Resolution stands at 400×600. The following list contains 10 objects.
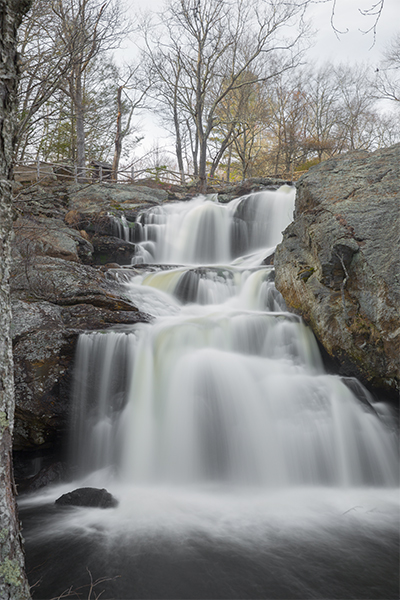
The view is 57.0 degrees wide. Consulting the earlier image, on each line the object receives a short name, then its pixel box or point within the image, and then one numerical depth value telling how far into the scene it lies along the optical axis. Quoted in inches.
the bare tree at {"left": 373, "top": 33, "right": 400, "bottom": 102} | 769.6
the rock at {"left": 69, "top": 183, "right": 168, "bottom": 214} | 554.6
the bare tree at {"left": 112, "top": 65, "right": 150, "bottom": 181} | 944.3
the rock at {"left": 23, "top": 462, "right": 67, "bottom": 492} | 167.2
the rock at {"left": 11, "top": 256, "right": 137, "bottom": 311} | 231.0
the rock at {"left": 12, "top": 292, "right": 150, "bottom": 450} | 180.5
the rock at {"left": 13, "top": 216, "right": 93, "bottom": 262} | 254.5
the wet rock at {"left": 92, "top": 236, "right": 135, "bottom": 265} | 433.1
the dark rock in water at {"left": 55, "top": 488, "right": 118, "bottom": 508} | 149.5
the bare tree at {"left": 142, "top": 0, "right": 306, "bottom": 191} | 717.9
